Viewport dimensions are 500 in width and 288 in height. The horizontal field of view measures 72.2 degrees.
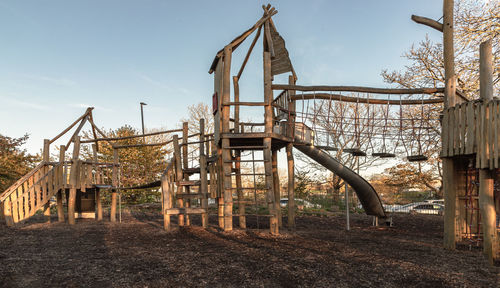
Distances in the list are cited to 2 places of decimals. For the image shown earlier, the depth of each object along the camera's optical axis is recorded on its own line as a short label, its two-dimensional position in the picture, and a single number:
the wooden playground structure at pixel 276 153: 6.57
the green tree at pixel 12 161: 19.08
